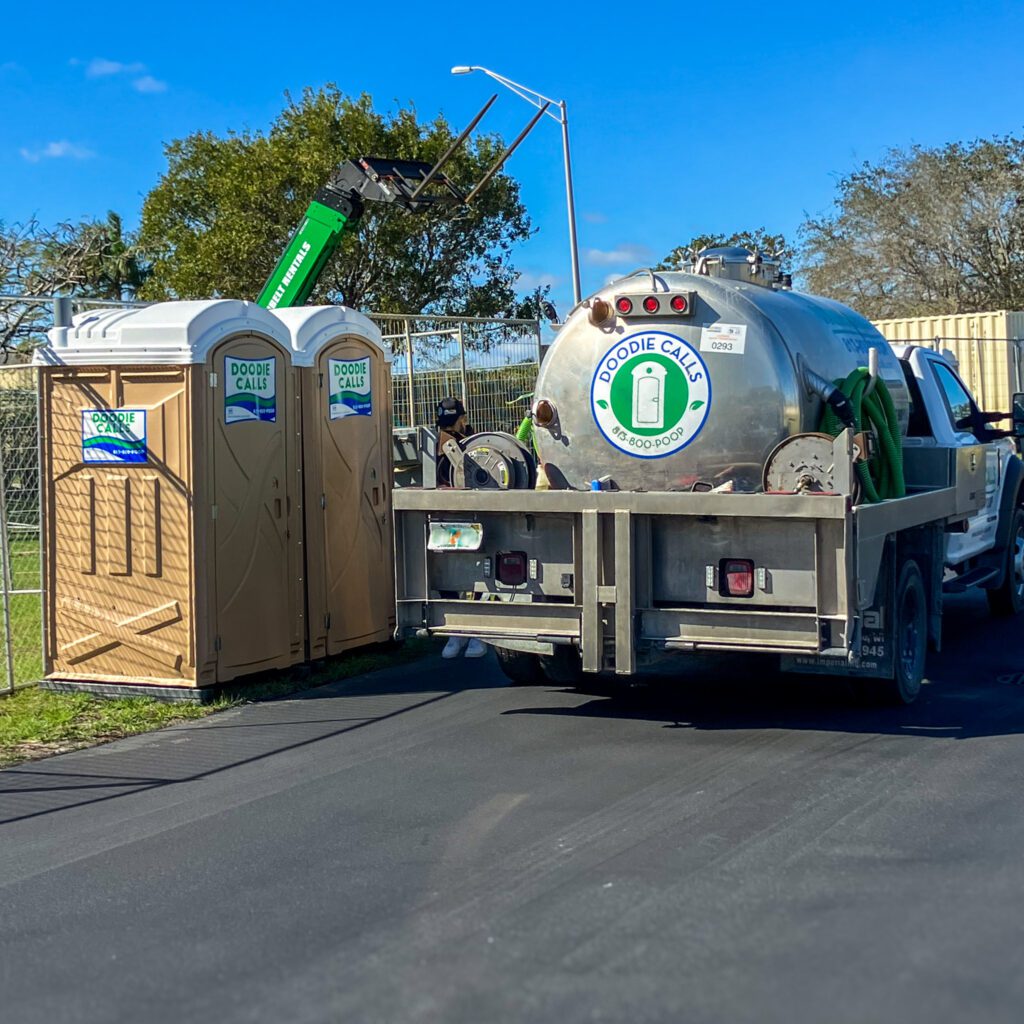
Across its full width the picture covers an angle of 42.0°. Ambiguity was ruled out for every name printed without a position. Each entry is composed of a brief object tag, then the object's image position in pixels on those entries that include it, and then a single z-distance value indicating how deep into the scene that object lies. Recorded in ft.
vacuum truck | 25.57
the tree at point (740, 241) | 178.09
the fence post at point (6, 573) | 32.86
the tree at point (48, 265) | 73.11
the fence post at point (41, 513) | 32.83
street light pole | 93.09
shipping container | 82.23
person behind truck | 36.94
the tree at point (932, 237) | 120.78
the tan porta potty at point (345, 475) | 35.29
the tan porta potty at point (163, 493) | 31.71
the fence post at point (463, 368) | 49.73
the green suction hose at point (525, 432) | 33.55
